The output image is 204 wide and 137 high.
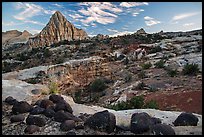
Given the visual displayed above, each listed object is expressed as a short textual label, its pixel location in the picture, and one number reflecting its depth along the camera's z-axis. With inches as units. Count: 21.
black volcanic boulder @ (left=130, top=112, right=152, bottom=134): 99.7
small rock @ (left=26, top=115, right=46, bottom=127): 112.1
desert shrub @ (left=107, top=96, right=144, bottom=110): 182.4
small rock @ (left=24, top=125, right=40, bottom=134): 105.2
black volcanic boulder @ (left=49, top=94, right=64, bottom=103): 138.7
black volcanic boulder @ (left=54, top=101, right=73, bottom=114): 126.1
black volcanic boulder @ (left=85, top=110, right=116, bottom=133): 102.9
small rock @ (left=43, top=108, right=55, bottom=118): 121.1
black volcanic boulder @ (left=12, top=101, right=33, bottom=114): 128.9
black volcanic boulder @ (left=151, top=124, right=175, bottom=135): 95.9
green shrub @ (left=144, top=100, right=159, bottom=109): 183.6
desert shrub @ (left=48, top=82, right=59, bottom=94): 176.4
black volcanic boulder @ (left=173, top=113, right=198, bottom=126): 112.1
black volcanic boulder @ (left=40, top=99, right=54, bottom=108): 131.2
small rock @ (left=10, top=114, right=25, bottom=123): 118.3
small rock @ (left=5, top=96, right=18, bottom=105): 143.4
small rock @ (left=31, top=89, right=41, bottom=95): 165.7
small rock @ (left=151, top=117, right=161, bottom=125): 105.0
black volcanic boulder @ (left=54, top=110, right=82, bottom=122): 115.6
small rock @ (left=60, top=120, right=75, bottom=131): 106.5
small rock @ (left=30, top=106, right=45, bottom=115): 123.9
